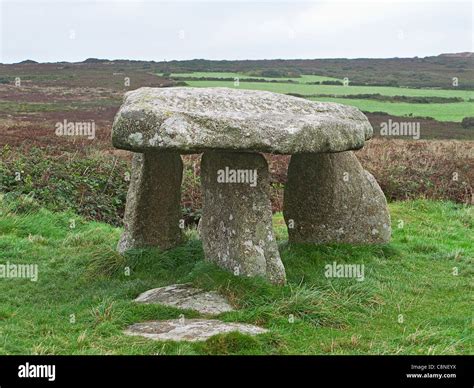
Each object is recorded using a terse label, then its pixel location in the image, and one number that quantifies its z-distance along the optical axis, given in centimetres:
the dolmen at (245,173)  902
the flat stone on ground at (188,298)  875
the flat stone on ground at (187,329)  776
